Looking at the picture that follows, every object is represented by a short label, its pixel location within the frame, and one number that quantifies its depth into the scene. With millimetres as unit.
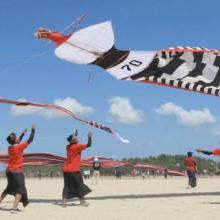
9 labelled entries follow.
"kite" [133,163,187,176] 42019
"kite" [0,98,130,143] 12836
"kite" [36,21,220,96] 15305
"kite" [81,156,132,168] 35753
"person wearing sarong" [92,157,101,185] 25281
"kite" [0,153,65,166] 28984
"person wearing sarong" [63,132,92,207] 12312
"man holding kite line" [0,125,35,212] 11312
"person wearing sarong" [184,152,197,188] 20353
